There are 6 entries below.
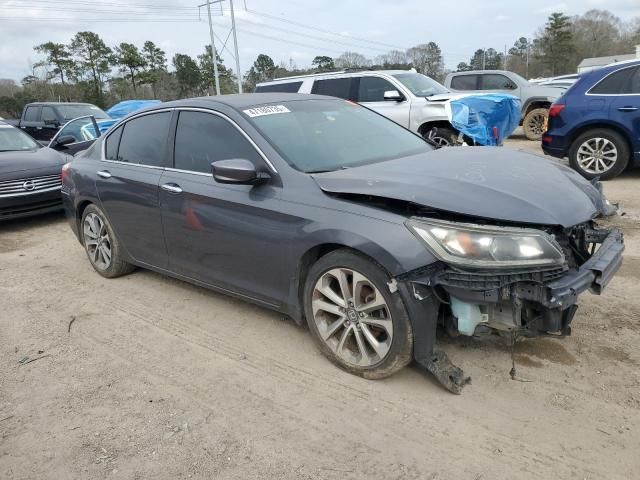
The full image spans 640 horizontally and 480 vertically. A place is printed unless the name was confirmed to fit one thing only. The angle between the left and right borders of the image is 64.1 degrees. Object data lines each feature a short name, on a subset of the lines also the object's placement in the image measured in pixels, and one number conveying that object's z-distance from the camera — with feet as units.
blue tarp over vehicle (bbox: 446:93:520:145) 28.43
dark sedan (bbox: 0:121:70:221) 23.47
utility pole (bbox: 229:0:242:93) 121.49
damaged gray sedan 8.61
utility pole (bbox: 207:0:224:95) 120.37
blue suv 23.97
